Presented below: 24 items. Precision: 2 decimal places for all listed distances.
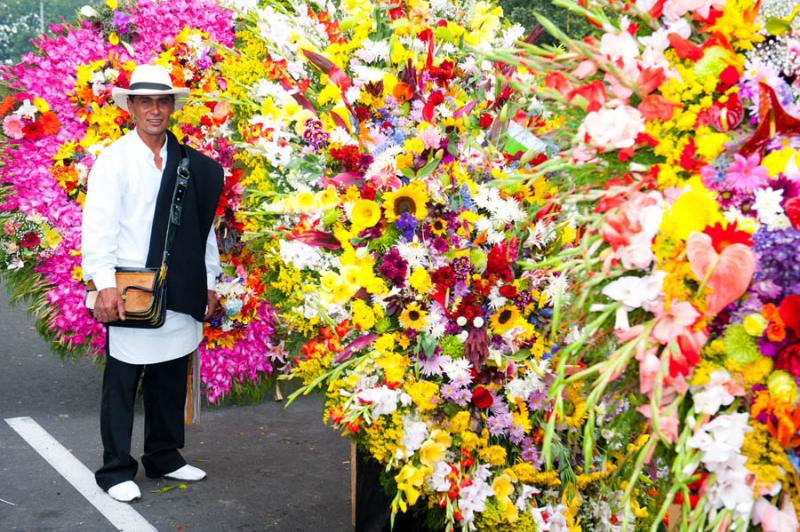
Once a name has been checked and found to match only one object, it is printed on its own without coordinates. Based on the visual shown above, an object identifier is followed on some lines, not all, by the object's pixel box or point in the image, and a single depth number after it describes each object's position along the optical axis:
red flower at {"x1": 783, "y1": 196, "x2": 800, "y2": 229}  1.88
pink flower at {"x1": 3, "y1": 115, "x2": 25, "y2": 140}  5.35
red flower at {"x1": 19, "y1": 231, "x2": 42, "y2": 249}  5.32
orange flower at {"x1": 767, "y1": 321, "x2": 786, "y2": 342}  1.87
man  4.28
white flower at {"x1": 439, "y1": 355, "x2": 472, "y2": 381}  3.29
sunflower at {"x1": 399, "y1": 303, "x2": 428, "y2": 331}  3.33
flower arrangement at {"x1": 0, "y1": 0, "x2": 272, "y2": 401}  5.21
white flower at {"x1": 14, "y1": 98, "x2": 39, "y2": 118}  5.34
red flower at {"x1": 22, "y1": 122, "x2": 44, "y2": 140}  5.33
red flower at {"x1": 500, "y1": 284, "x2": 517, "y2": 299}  3.35
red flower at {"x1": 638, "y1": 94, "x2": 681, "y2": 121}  2.11
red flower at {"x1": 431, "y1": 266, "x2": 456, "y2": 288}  3.36
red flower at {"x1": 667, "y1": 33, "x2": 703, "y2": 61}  2.13
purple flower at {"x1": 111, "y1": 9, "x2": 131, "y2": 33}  5.54
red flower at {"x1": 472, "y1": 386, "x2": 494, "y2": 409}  3.34
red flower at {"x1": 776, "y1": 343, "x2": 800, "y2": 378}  1.88
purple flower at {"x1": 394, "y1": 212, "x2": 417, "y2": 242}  3.38
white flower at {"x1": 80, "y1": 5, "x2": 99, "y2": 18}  5.51
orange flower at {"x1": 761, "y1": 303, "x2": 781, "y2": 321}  1.88
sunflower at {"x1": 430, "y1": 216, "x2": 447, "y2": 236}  3.42
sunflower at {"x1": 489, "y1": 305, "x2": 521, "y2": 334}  3.39
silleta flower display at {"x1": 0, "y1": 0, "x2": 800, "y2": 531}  1.95
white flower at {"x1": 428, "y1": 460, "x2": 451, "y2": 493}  3.23
